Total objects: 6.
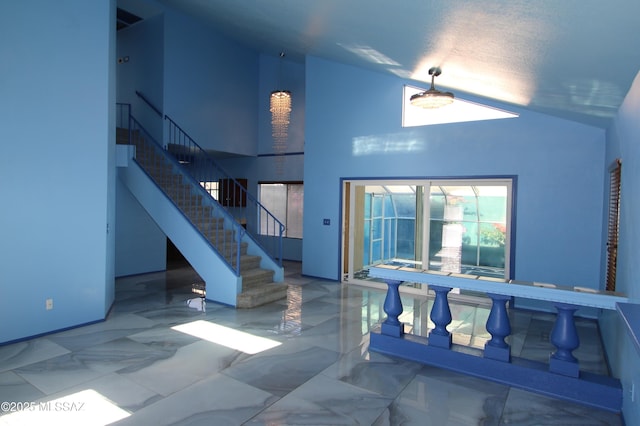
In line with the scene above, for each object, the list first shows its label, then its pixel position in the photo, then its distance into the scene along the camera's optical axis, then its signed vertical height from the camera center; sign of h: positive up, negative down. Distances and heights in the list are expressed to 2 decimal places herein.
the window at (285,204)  9.77 -0.09
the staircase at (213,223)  5.72 -0.39
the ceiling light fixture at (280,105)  6.93 +1.68
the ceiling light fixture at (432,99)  4.66 +1.24
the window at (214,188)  10.58 +0.30
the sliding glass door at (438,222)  6.23 -0.33
